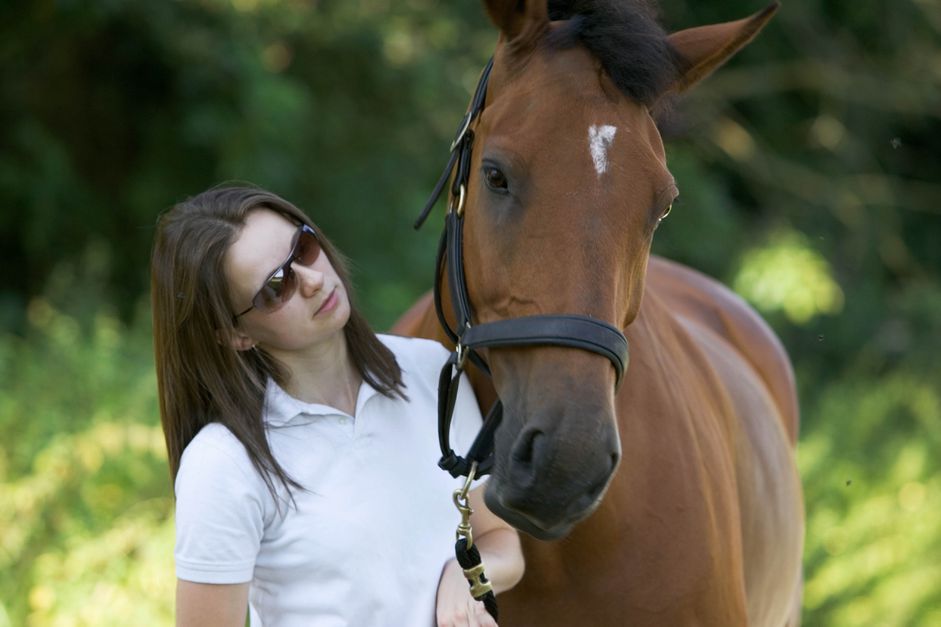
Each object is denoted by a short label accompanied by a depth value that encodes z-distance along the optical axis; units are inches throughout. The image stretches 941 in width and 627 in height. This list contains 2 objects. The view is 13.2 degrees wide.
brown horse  170.1
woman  172.1
